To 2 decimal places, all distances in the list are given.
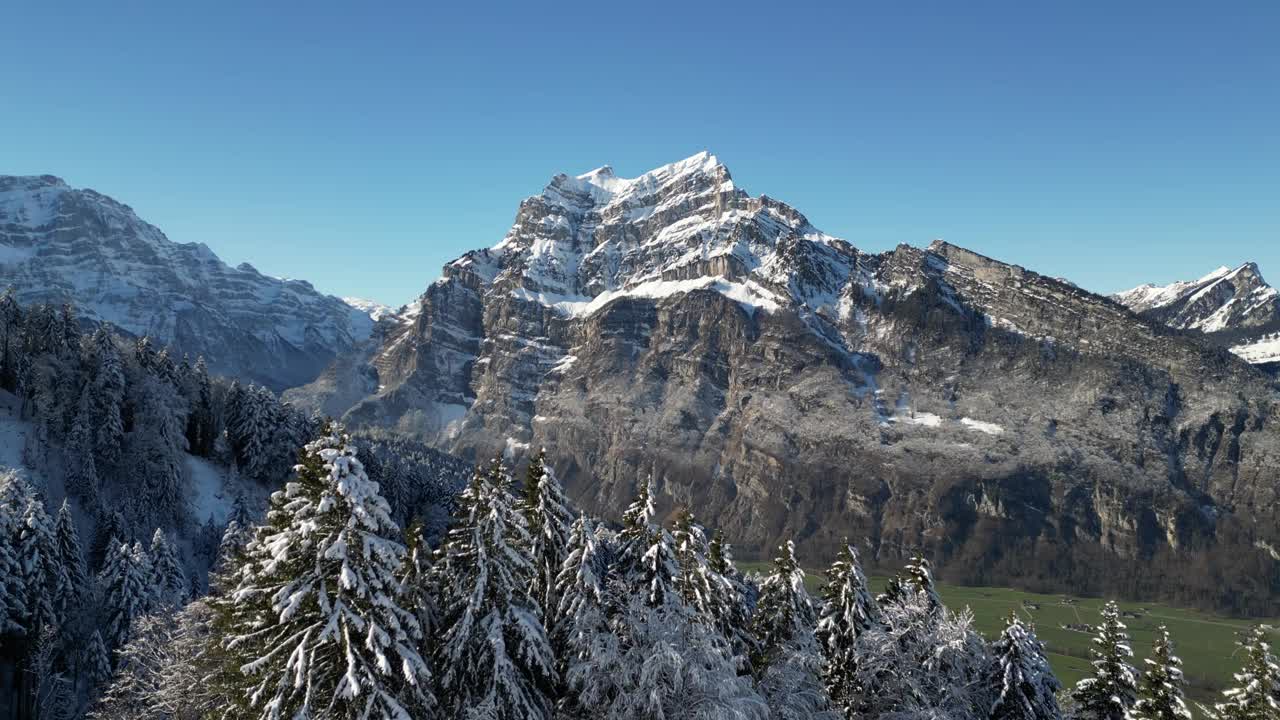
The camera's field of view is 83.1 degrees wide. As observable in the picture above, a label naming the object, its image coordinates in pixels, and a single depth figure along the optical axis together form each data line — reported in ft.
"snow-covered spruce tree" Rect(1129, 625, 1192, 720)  127.03
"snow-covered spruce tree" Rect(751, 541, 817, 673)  120.57
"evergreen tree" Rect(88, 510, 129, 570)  216.95
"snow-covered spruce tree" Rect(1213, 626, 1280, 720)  114.83
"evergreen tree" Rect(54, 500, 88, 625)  166.81
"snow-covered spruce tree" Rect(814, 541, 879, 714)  117.60
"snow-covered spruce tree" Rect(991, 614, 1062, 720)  117.70
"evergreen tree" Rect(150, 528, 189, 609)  189.47
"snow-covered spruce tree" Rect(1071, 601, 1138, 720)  134.82
